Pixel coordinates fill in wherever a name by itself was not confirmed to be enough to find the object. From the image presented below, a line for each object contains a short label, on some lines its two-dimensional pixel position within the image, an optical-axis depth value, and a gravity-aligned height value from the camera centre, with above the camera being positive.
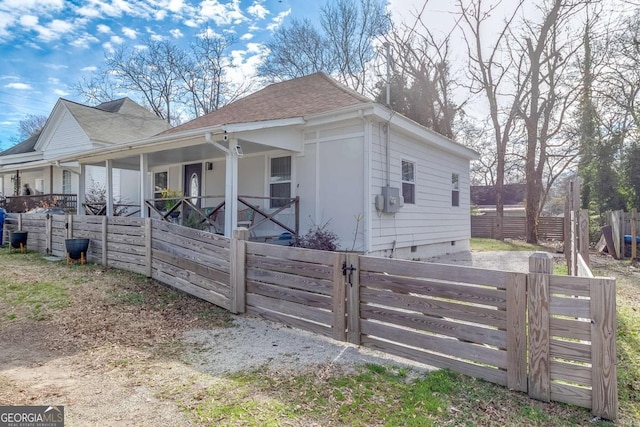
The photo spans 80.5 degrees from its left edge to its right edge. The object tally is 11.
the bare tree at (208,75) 27.00 +10.03
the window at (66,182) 17.33 +1.39
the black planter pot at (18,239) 9.77 -0.70
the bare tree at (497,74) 17.50 +6.73
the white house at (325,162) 7.78 +1.22
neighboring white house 16.06 +3.33
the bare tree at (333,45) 22.48 +10.29
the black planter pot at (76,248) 7.86 -0.75
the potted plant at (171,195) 9.80 +0.47
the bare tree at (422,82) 20.16 +7.07
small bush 7.52 -0.56
